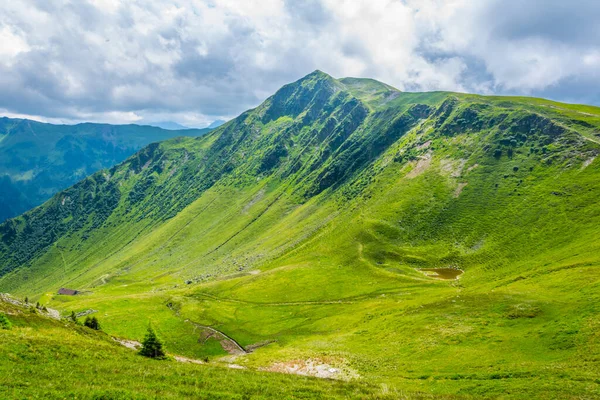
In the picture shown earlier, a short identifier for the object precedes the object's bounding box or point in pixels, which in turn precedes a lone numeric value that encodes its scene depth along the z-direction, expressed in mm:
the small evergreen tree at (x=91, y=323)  71331
